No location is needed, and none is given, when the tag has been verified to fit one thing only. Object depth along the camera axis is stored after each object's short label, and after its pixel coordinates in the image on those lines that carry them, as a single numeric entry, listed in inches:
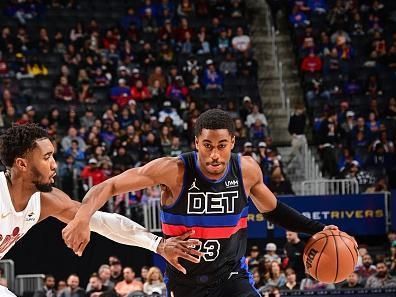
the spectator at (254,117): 764.0
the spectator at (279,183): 661.9
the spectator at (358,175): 690.2
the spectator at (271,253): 566.3
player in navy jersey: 250.7
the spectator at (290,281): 524.1
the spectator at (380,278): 533.0
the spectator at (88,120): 732.7
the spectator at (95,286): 521.0
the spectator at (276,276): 533.0
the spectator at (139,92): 778.2
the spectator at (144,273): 547.2
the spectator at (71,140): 692.7
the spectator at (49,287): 538.4
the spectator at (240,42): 855.7
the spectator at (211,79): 808.9
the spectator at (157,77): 799.5
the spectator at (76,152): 676.1
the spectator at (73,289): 514.9
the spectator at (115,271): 552.4
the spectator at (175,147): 699.4
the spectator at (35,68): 788.9
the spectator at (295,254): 562.9
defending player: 242.2
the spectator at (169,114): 748.6
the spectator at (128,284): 527.5
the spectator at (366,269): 555.1
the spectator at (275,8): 914.7
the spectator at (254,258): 557.6
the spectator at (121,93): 768.9
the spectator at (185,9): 895.1
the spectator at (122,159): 668.1
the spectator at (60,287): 529.1
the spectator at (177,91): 780.6
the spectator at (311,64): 833.5
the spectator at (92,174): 631.2
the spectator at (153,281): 513.3
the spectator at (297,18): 883.4
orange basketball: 267.7
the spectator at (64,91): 761.0
